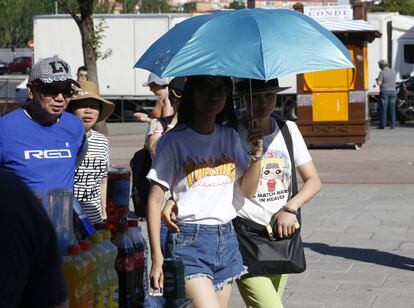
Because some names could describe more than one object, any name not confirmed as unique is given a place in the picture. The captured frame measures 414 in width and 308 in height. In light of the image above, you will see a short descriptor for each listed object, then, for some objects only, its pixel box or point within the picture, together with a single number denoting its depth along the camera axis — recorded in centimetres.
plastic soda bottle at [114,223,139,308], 591
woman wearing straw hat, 1053
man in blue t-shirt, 814
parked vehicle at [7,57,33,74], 11832
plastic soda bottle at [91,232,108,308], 540
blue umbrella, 781
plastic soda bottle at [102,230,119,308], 554
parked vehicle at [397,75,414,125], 4744
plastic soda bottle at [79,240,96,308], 522
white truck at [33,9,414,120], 5260
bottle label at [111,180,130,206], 643
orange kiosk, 3346
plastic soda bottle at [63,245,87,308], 508
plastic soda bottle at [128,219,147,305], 602
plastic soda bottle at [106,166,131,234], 640
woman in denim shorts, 801
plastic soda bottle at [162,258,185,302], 644
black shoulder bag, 868
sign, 3546
